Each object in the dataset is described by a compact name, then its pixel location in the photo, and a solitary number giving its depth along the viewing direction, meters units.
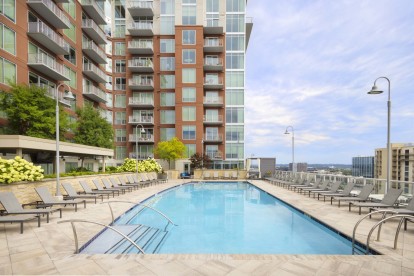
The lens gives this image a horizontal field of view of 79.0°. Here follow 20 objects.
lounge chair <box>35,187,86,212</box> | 9.27
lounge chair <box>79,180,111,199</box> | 12.74
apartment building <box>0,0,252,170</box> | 37.34
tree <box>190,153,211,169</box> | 33.50
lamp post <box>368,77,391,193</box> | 10.48
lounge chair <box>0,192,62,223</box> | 7.41
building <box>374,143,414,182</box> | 91.66
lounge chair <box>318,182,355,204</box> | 12.01
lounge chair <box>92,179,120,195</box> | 14.49
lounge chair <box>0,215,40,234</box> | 6.39
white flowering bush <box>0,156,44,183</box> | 9.16
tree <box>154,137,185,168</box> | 32.94
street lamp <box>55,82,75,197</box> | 11.05
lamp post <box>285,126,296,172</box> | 22.86
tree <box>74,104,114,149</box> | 27.44
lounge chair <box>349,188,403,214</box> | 9.01
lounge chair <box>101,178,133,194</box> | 15.55
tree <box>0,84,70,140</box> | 17.72
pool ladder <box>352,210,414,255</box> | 5.57
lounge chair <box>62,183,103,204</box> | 11.25
